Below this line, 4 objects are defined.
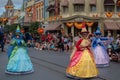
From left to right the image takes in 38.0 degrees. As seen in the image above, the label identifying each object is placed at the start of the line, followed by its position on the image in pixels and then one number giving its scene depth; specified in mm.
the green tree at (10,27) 38860
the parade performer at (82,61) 5578
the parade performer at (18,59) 6215
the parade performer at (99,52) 7858
